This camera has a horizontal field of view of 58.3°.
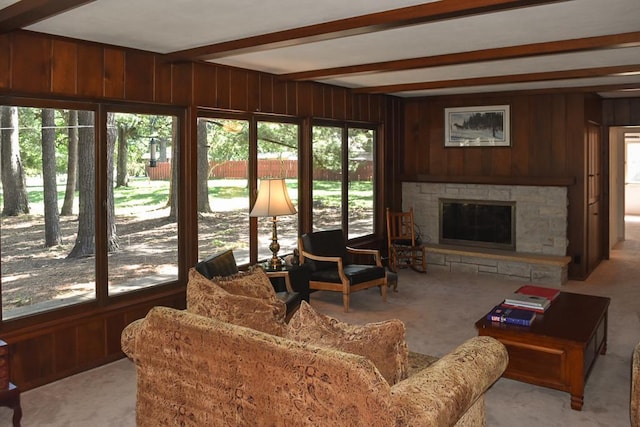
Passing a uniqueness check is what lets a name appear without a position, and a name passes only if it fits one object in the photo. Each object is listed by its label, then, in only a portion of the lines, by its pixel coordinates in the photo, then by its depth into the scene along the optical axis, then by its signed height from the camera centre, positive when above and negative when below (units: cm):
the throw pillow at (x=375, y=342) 228 -60
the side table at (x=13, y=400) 311 -111
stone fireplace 723 -51
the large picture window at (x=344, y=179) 689 +20
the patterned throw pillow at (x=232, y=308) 296 -59
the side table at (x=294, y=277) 536 -79
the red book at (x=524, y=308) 413 -84
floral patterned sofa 204 -72
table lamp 531 -5
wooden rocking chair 769 -70
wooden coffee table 357 -100
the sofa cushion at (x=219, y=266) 397 -50
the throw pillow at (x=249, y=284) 339 -53
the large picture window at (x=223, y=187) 541 +9
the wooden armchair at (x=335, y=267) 582 -78
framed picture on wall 768 +92
